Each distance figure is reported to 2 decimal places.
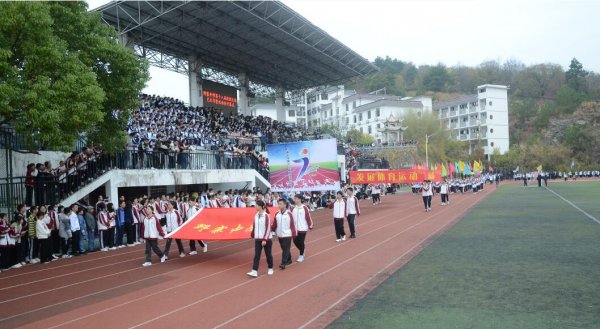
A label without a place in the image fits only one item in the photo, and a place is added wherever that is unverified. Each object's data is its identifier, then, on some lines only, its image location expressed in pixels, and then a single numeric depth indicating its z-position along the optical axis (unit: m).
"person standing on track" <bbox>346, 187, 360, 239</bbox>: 15.87
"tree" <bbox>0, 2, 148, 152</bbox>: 11.16
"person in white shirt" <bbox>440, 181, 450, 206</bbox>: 29.03
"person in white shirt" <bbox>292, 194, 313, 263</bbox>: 12.12
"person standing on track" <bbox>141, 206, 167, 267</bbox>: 12.66
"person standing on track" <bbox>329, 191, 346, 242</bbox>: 15.24
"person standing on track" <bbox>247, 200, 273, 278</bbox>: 10.45
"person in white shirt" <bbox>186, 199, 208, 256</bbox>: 14.42
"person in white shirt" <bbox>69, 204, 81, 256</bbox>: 14.56
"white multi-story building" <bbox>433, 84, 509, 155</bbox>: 74.38
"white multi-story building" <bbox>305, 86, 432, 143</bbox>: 72.81
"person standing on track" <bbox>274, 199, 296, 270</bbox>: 11.16
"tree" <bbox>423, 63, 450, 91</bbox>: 95.47
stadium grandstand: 17.36
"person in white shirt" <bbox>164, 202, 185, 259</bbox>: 13.95
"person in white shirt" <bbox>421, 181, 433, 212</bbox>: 24.97
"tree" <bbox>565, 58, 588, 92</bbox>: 79.50
